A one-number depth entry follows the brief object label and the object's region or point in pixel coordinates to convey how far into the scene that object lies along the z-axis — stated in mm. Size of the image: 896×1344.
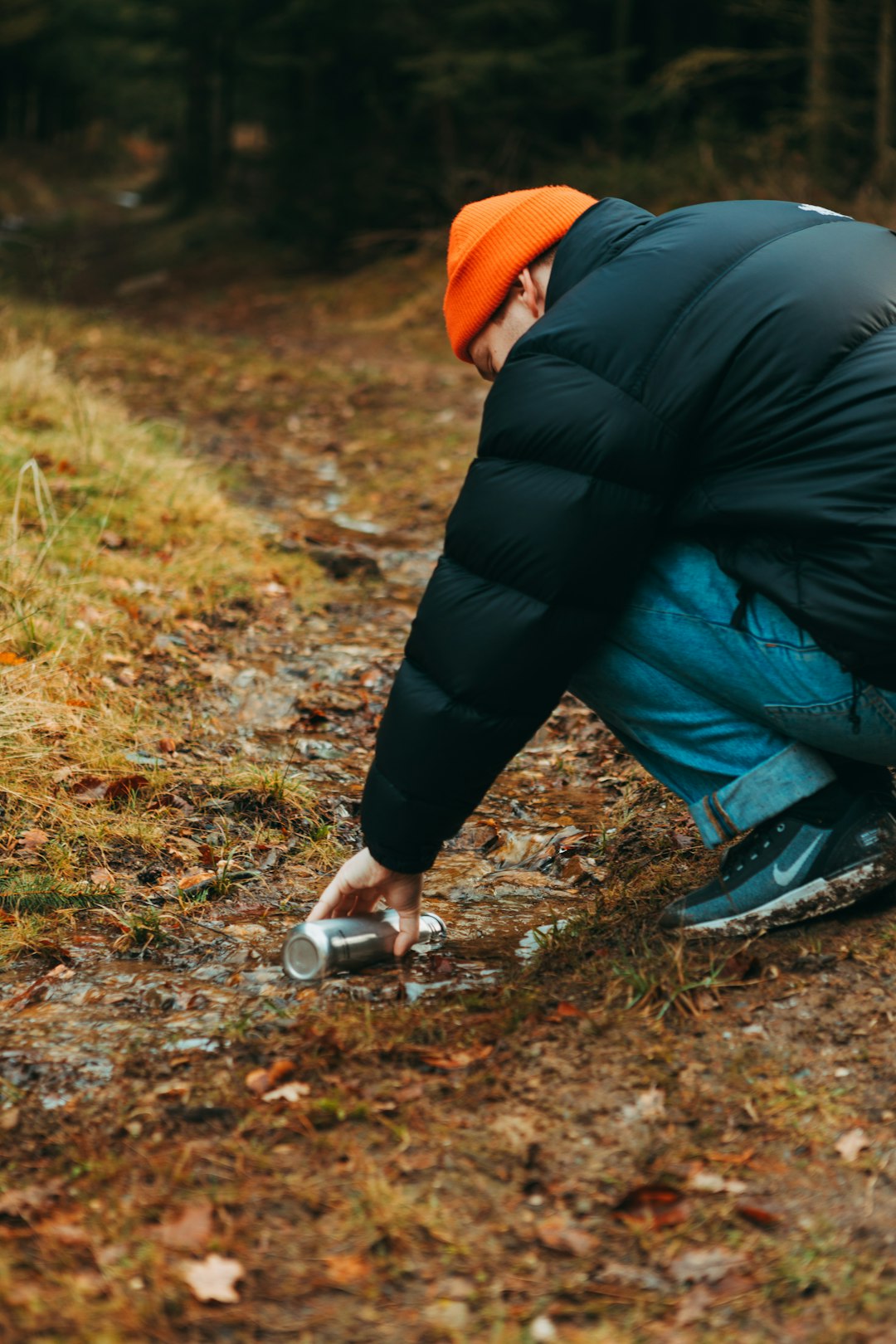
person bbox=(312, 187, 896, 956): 2104
